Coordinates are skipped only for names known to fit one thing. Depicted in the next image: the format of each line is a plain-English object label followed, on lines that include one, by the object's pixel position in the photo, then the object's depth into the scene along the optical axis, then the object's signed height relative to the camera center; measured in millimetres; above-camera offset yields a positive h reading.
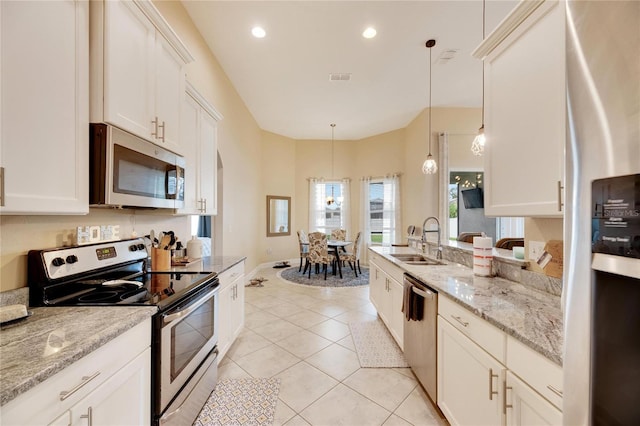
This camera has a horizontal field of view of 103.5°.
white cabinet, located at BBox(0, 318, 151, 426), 725 -621
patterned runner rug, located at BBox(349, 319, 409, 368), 2404 -1422
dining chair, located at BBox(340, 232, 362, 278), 5877 -1030
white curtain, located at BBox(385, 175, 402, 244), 6515 +79
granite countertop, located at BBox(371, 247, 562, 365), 999 -488
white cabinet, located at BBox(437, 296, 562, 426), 950 -747
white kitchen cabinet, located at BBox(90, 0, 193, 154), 1327 +880
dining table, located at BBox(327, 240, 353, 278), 5715 -775
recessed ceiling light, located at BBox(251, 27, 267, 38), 3106 +2257
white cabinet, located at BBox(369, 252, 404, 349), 2512 -944
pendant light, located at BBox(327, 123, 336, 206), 6630 +430
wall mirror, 6820 -100
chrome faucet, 2845 -445
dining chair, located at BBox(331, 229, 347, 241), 6617 -584
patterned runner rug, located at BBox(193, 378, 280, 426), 1723 -1416
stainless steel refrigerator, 486 +0
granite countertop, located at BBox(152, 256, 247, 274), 2092 -491
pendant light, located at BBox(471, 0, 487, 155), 2998 +887
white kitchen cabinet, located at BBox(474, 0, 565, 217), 1240 +578
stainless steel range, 1229 -468
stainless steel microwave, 1319 +249
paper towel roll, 1966 -324
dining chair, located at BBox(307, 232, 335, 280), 5625 -815
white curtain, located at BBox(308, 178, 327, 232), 7395 +255
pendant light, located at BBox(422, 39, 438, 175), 3977 +750
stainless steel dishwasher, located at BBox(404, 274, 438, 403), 1753 -944
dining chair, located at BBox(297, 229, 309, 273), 6121 -846
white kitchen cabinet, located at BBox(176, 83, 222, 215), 2357 +611
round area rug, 5156 -1452
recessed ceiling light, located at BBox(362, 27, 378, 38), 3129 +2276
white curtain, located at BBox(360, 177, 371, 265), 7047 -88
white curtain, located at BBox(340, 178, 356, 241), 7348 +110
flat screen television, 6082 +381
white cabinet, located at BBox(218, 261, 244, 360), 2195 -908
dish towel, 1942 -732
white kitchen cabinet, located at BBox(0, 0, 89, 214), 956 +442
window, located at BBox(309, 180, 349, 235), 7398 +199
